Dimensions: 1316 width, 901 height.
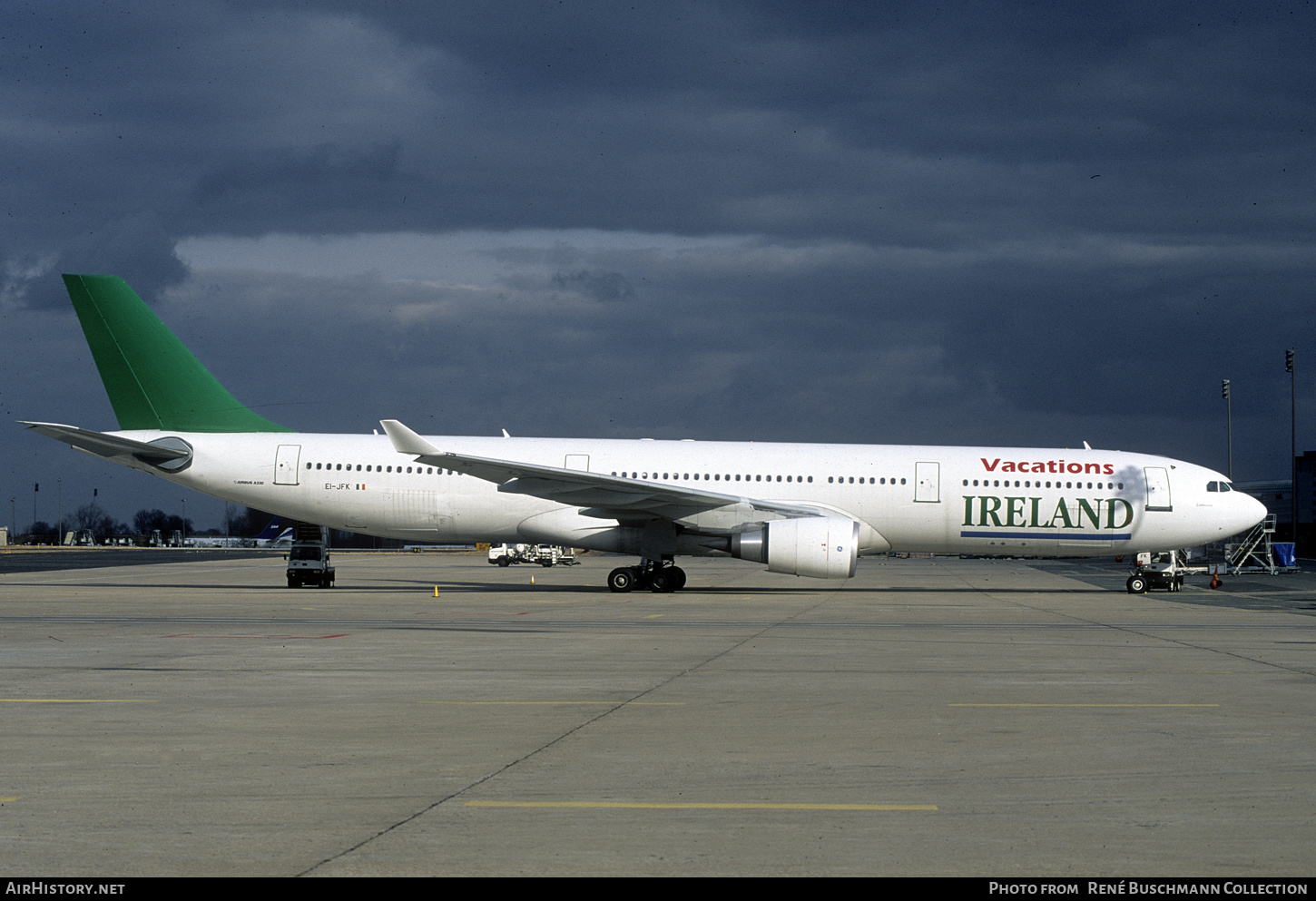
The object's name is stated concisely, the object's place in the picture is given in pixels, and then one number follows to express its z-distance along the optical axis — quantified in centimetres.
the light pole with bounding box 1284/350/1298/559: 6006
